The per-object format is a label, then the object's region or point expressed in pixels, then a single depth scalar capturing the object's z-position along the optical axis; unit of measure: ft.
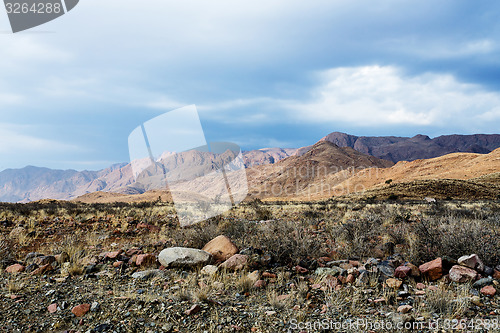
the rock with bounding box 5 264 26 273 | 19.61
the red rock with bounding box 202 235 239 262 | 21.95
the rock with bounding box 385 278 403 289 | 15.76
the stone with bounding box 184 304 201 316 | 13.80
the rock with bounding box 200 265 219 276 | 18.97
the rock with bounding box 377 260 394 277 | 17.01
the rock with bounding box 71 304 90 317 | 13.82
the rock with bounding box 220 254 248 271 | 19.48
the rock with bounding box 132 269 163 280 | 18.90
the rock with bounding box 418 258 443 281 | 16.66
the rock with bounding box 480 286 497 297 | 14.24
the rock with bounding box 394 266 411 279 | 16.65
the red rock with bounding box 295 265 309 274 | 19.12
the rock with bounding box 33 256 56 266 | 20.70
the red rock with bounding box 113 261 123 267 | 21.09
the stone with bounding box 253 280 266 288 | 17.07
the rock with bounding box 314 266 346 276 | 17.90
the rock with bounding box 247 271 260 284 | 17.48
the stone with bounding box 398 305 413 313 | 13.35
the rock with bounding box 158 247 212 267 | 20.44
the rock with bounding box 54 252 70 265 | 21.60
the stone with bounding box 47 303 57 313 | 14.15
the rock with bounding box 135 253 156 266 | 21.03
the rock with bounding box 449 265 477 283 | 15.71
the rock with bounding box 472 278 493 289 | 15.21
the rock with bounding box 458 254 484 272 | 16.43
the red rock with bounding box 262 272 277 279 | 18.48
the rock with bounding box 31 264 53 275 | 19.39
